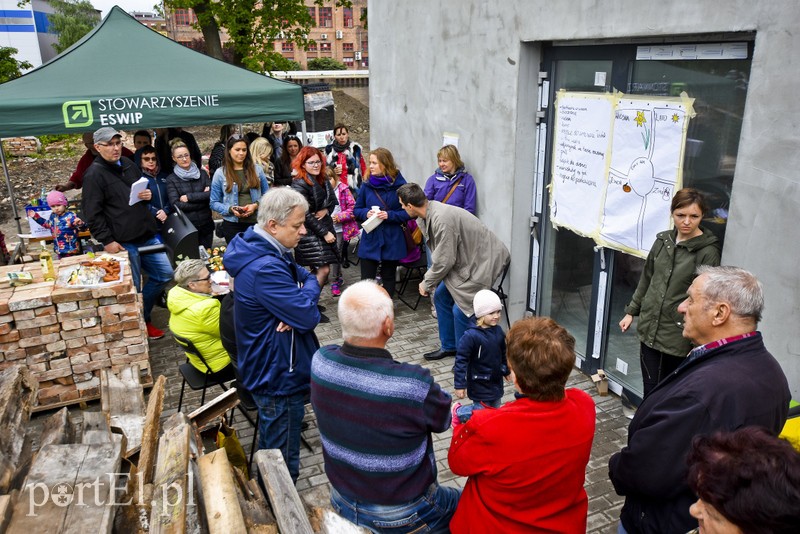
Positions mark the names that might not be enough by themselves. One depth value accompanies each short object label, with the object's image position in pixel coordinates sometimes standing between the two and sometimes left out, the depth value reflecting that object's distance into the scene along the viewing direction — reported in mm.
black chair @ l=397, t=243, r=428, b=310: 7541
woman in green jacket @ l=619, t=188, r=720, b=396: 3975
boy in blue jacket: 4176
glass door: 4086
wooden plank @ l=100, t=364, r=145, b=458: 4078
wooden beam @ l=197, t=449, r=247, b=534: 2367
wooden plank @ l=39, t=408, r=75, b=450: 3264
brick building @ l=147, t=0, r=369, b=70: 69438
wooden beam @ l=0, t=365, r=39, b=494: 2828
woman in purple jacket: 6641
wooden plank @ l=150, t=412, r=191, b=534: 2246
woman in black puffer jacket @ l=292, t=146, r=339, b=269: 6980
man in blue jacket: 3658
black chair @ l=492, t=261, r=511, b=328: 6081
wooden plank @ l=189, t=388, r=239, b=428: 4266
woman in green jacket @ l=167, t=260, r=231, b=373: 4578
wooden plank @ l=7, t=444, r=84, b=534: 2279
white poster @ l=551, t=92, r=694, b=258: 4398
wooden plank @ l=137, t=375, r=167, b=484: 2955
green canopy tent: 6562
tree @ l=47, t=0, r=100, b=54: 52853
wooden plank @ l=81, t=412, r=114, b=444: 3459
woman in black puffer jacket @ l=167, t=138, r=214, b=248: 7680
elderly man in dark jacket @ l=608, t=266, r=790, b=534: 2352
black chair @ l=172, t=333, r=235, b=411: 4777
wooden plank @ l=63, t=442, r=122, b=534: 2309
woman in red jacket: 2322
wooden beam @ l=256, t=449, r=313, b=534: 2443
